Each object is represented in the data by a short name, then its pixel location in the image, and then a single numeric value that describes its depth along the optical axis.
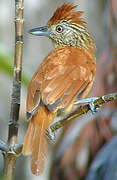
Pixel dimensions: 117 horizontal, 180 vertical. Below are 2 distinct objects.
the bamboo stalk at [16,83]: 4.32
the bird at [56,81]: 4.98
